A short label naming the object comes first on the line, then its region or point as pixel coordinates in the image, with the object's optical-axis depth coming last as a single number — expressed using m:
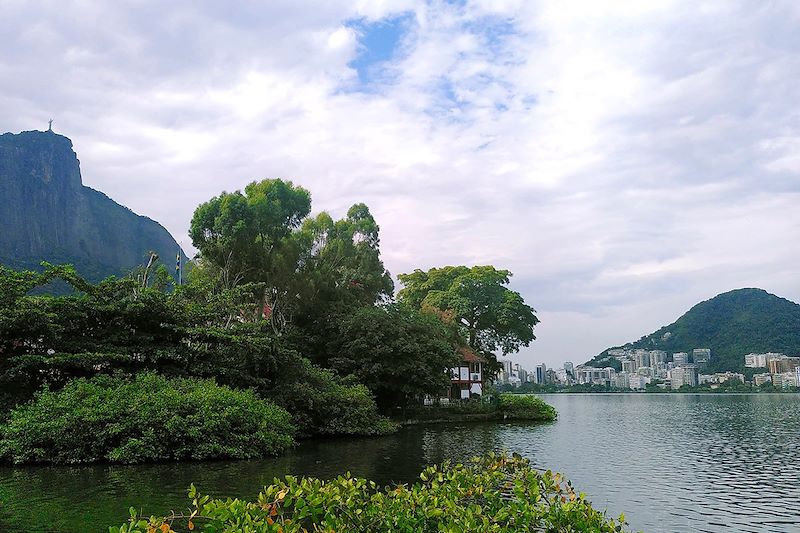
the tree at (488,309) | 47.19
